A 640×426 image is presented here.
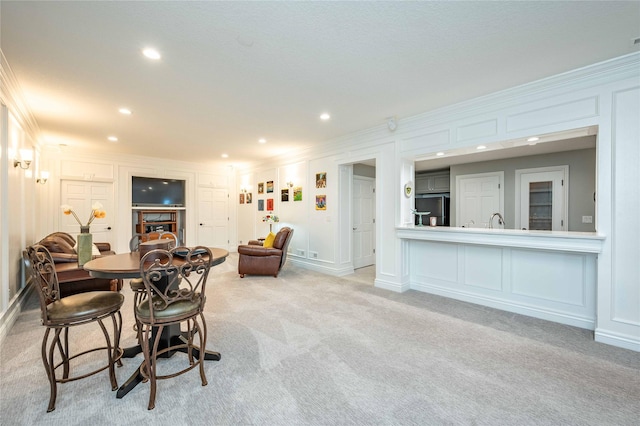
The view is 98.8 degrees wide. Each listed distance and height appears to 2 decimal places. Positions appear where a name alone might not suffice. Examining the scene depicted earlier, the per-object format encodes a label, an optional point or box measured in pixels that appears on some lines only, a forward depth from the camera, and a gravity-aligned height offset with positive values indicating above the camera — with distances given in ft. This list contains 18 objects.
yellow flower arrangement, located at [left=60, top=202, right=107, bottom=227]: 8.02 +0.00
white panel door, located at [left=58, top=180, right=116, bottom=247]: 19.79 +0.58
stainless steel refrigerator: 21.83 +0.49
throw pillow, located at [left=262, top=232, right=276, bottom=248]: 17.87 -1.89
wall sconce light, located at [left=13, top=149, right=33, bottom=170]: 11.35 +2.18
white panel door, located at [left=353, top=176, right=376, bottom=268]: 19.43 -0.73
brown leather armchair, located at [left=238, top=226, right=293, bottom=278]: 16.74 -2.97
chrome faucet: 18.26 -0.44
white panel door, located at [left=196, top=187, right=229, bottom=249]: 25.99 -0.57
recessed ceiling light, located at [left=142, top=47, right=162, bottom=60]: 7.84 +4.61
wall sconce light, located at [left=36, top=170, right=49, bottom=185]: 16.79 +2.11
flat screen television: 22.67 +1.66
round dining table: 6.20 -1.41
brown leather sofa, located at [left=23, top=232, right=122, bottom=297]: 11.73 -2.74
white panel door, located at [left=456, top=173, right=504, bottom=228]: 19.13 +0.99
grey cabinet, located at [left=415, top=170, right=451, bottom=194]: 22.35 +2.51
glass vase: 7.58 -1.03
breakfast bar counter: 9.73 -2.41
